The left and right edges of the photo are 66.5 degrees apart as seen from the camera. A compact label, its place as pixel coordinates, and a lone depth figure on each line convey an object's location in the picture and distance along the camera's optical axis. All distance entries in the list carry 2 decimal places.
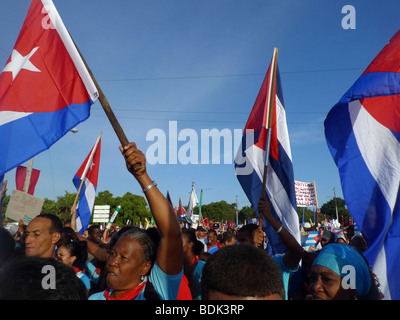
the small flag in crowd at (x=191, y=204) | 16.42
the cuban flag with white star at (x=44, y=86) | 2.87
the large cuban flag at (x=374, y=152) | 2.73
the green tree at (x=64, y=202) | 49.34
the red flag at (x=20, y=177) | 6.05
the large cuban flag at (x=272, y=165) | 4.23
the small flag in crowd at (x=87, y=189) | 6.77
